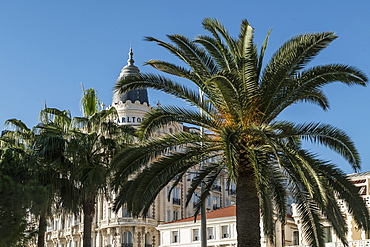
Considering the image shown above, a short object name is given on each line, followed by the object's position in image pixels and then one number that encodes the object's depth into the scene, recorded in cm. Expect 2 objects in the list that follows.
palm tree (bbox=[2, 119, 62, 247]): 3428
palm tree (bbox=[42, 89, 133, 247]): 3394
